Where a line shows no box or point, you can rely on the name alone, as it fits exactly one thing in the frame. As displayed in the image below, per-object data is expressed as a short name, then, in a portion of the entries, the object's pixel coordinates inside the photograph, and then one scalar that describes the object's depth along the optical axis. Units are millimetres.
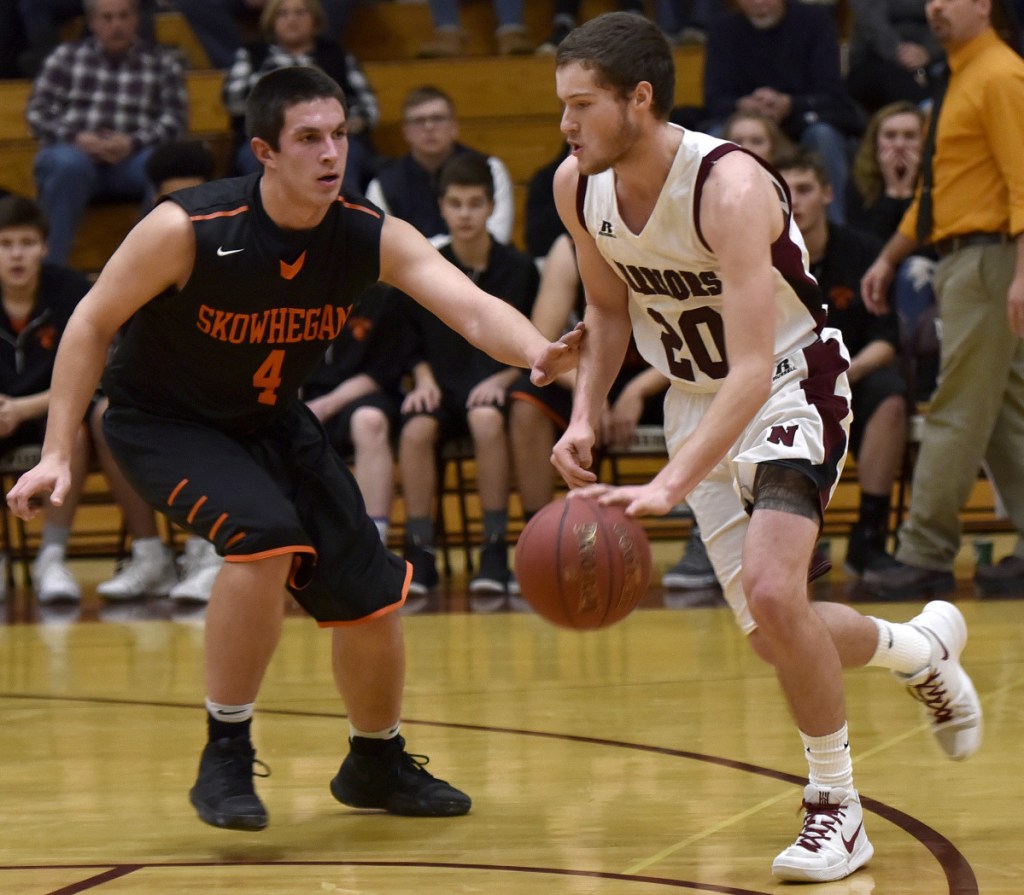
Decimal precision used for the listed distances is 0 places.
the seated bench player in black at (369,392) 14891
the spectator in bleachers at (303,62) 18609
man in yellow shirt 12602
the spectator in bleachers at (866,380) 14437
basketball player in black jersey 7344
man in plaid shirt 19047
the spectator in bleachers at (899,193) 16203
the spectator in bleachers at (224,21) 21250
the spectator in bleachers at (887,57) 19344
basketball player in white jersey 6477
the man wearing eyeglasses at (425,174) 17109
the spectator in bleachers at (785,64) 18266
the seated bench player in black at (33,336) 15055
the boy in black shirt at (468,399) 14766
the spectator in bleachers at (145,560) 15000
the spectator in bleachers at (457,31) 21594
